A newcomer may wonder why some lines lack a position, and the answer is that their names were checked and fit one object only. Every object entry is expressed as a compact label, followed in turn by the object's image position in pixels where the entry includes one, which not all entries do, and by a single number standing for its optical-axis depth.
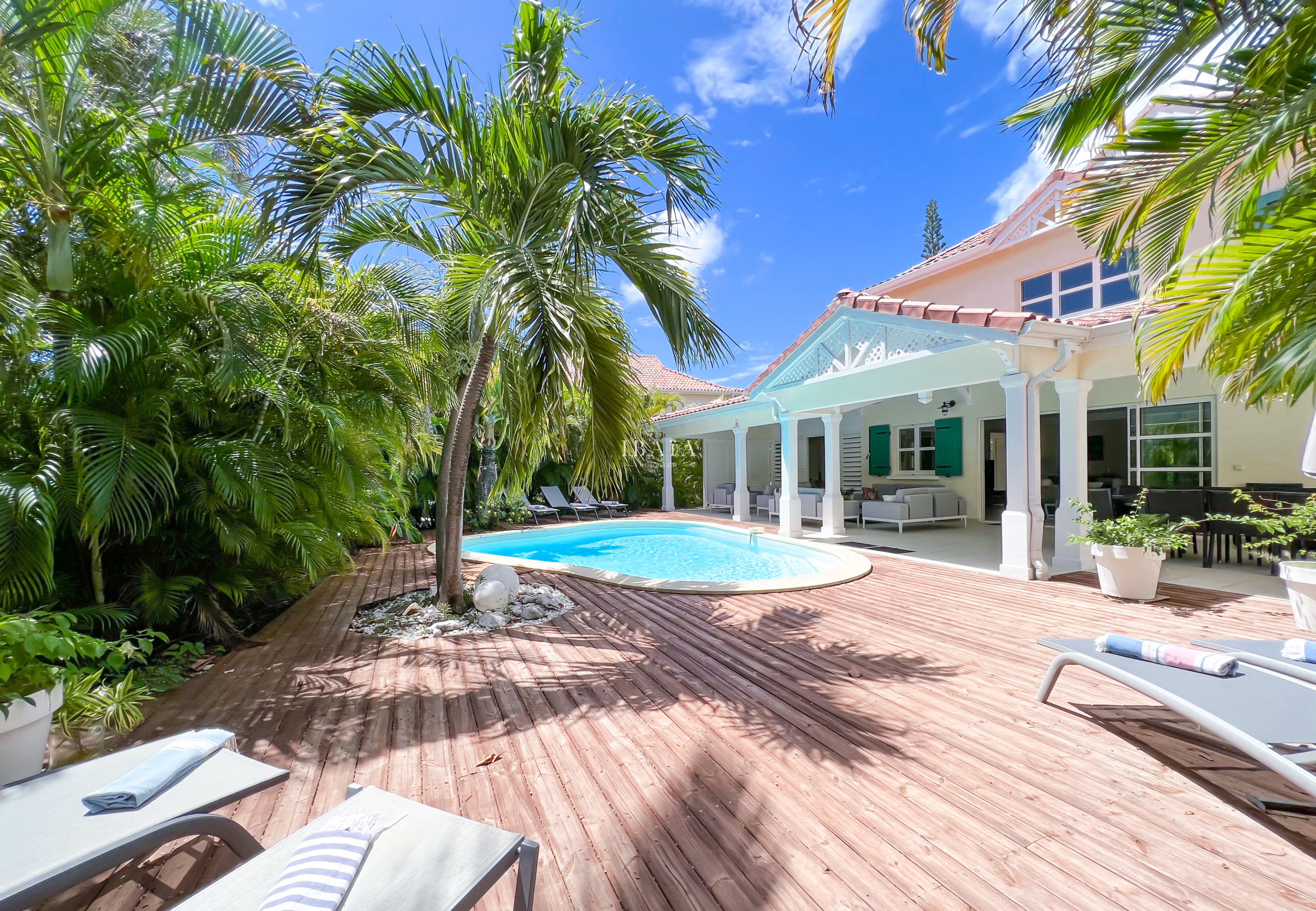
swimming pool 7.00
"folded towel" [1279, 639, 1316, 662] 2.77
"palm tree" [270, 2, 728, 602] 4.06
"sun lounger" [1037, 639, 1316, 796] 2.15
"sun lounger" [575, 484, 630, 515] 15.44
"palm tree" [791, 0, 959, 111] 3.21
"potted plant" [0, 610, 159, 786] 2.27
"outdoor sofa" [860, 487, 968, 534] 11.41
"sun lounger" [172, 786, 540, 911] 1.40
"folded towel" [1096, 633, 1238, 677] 2.70
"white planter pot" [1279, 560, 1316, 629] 4.45
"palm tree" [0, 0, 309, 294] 3.30
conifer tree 33.62
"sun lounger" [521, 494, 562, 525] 14.15
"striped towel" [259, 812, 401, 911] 1.35
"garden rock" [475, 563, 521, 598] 5.89
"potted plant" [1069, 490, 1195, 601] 5.55
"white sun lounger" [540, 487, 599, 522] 14.77
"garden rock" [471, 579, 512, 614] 5.61
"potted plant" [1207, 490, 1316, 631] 4.46
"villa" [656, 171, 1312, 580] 6.85
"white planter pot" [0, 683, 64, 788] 2.28
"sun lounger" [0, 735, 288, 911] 1.50
